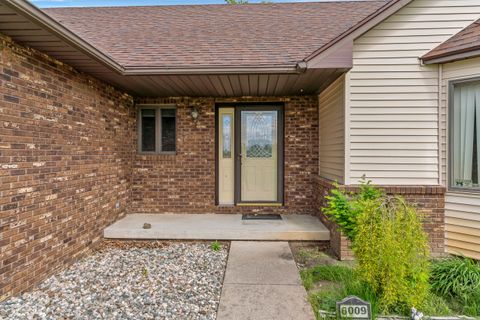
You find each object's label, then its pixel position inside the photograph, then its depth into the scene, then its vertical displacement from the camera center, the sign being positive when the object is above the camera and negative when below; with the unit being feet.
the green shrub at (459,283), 8.76 -4.53
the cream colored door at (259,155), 18.45 +0.00
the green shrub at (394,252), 7.68 -2.84
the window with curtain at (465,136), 11.80 +0.86
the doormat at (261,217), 16.93 -3.99
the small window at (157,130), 18.53 +1.75
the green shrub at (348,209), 8.82 -1.84
